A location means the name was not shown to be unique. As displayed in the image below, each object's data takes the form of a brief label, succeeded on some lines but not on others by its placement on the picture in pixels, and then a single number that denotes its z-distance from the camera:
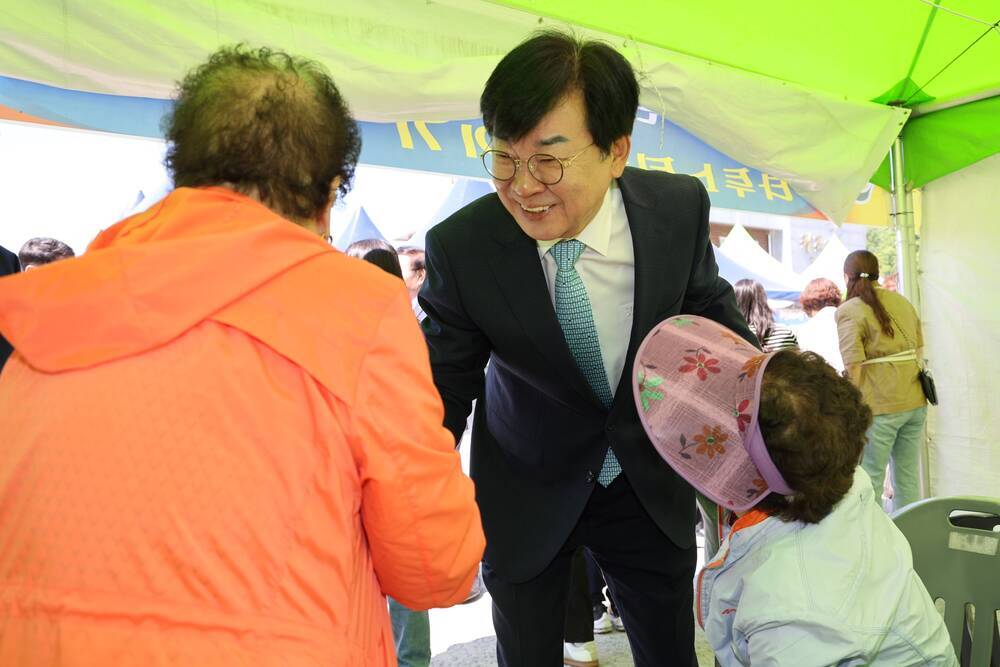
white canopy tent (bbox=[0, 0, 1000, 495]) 1.76
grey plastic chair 1.26
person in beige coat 3.48
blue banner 1.82
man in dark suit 1.14
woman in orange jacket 0.57
